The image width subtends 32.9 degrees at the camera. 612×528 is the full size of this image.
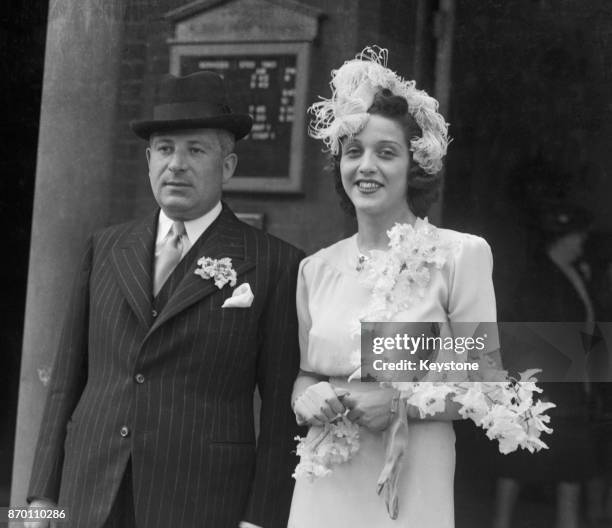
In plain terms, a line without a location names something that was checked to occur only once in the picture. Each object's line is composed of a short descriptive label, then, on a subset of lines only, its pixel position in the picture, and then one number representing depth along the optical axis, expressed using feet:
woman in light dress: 10.64
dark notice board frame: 15.87
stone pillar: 16.75
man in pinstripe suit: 11.18
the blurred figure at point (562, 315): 14.60
